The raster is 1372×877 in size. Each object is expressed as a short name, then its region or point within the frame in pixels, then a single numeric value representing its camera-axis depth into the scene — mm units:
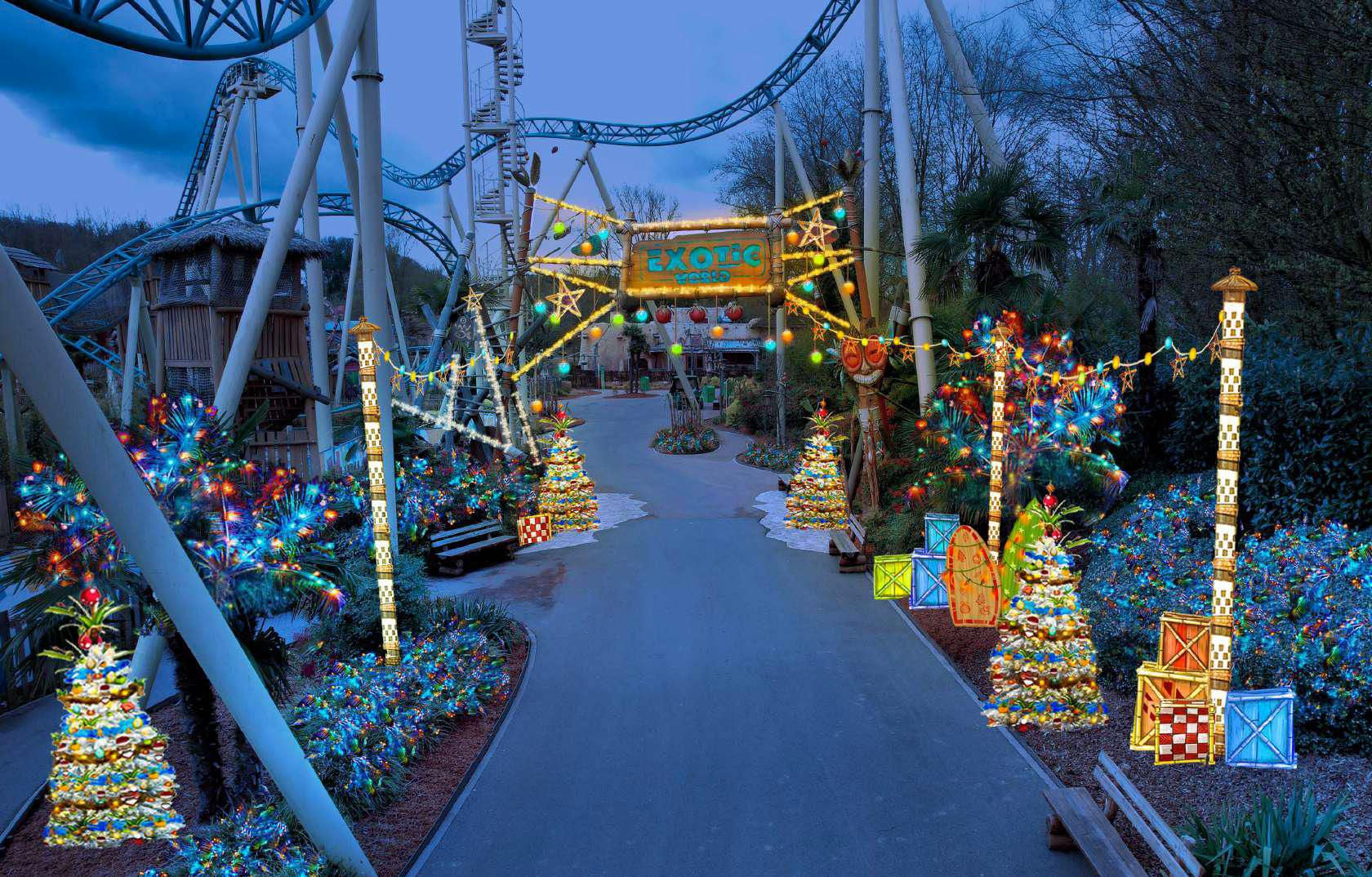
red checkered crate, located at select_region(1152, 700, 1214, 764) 5605
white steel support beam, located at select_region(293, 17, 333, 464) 13414
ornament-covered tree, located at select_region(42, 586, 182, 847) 5508
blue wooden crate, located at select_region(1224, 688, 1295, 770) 5258
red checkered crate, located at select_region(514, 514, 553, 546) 14648
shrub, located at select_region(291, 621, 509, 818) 6070
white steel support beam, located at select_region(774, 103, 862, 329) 14281
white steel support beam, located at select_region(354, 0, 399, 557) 9102
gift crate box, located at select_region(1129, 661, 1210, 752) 5801
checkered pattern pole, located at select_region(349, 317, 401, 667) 7519
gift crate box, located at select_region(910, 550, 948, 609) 9164
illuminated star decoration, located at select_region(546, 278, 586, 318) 13562
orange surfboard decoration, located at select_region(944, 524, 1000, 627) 8672
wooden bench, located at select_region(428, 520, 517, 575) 12852
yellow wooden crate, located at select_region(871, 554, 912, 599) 9672
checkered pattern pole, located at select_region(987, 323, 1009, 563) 8445
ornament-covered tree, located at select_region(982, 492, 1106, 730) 6852
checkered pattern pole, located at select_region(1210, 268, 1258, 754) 5352
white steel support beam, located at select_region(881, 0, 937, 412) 12922
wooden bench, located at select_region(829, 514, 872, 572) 12391
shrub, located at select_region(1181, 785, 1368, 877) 4238
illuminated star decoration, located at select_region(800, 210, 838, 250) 12842
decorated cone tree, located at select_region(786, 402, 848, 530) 14516
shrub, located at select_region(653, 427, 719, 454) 25766
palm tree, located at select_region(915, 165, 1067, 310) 11328
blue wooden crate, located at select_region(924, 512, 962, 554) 9531
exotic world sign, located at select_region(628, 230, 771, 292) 12727
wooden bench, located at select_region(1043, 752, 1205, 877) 4285
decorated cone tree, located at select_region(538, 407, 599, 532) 15172
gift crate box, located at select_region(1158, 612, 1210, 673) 6109
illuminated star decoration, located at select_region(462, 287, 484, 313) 14586
